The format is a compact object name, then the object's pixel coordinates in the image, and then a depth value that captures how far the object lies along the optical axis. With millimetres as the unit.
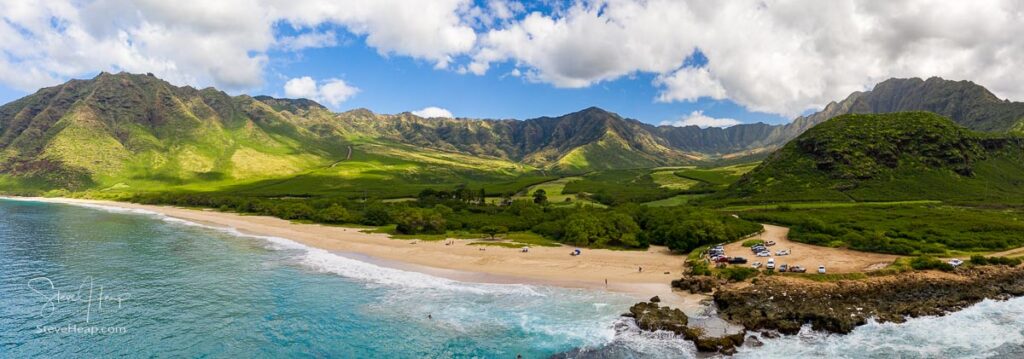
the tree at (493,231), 131500
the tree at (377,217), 160875
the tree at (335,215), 165750
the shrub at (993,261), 76438
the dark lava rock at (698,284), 70250
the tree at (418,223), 136500
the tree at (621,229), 108250
